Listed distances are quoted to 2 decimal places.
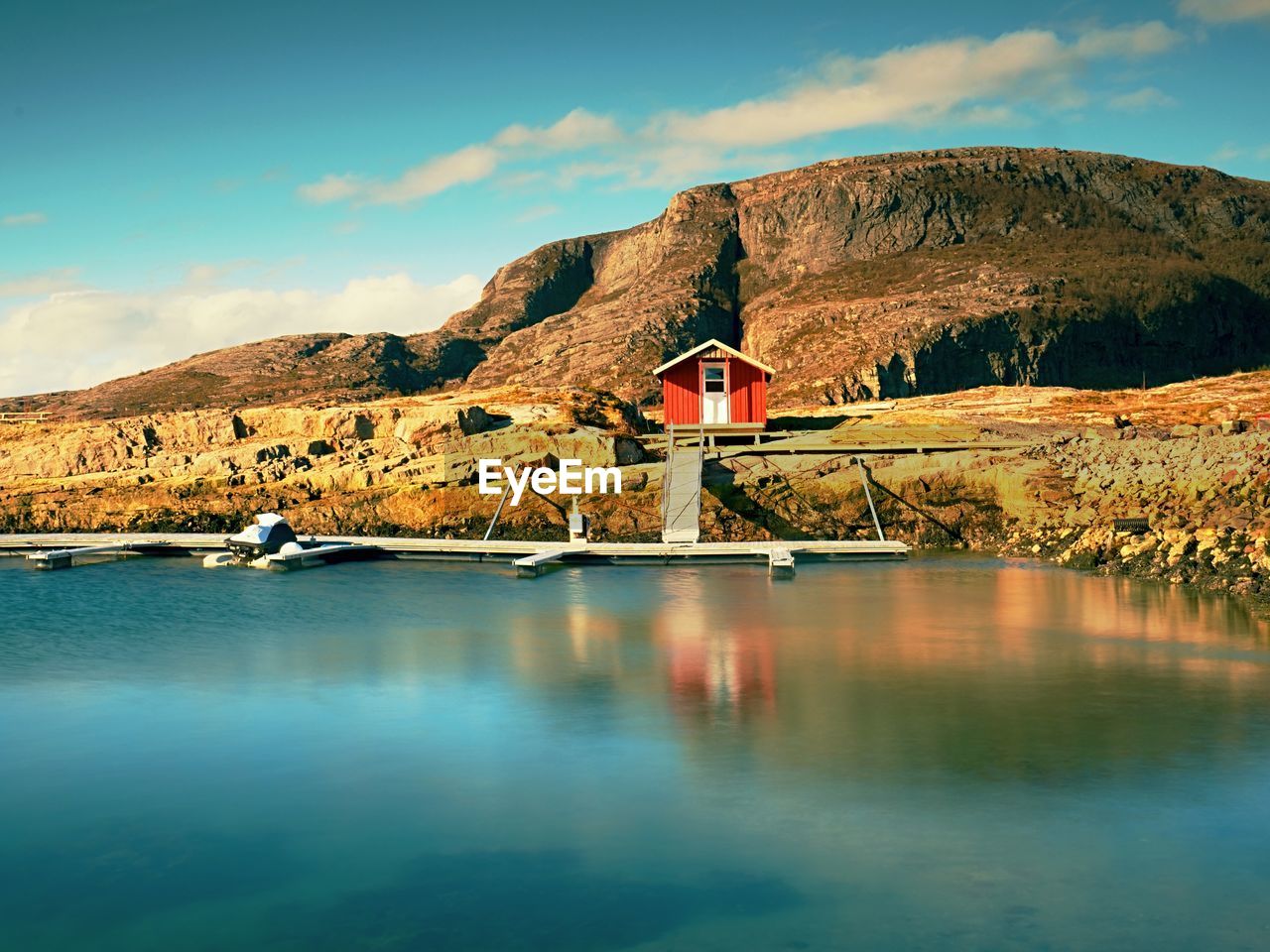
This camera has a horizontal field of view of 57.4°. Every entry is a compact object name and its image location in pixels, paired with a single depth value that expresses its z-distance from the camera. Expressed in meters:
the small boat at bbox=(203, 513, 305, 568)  35.62
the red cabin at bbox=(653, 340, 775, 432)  46.91
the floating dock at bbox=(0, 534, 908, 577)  34.34
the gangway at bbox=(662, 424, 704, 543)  36.06
